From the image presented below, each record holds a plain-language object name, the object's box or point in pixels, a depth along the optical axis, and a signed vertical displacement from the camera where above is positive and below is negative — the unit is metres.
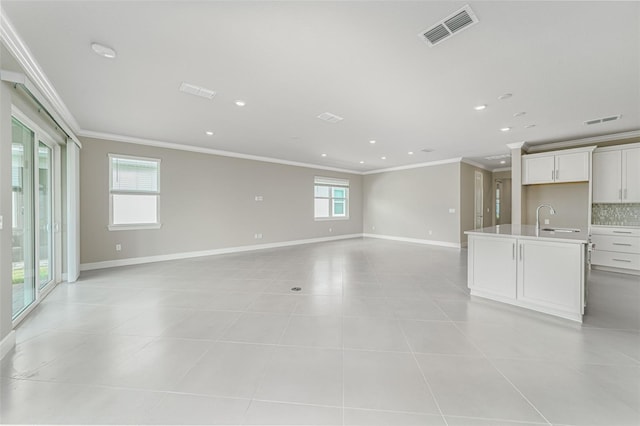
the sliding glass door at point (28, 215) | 2.76 -0.05
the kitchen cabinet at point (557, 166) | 4.88 +0.97
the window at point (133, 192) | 5.08 +0.41
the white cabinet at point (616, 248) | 4.33 -0.66
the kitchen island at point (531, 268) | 2.60 -0.67
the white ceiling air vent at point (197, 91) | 3.01 +1.55
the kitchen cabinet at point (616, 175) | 4.50 +0.72
